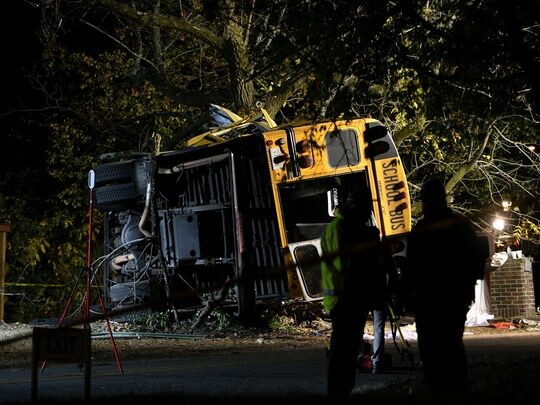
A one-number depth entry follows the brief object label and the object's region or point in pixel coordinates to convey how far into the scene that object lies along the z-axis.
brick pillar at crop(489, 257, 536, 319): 40.60
